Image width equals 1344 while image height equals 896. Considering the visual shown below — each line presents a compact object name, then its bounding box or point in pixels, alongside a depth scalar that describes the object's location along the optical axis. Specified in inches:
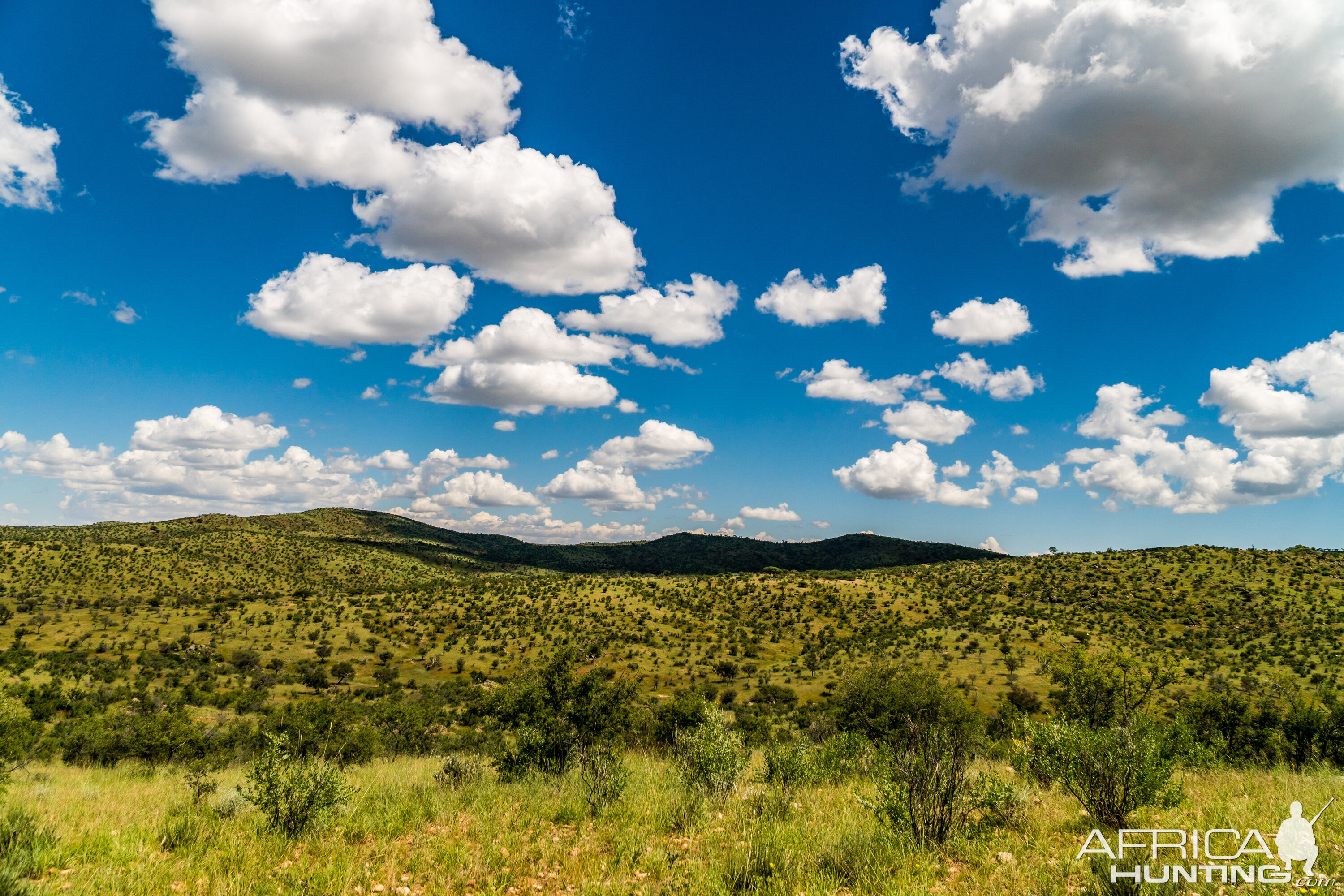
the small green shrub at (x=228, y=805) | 442.3
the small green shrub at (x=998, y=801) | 383.9
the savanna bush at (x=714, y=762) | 520.1
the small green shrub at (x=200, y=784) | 529.9
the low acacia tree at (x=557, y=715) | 730.2
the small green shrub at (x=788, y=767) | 581.0
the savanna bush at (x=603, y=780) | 460.8
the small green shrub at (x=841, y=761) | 680.4
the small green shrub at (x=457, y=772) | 570.3
